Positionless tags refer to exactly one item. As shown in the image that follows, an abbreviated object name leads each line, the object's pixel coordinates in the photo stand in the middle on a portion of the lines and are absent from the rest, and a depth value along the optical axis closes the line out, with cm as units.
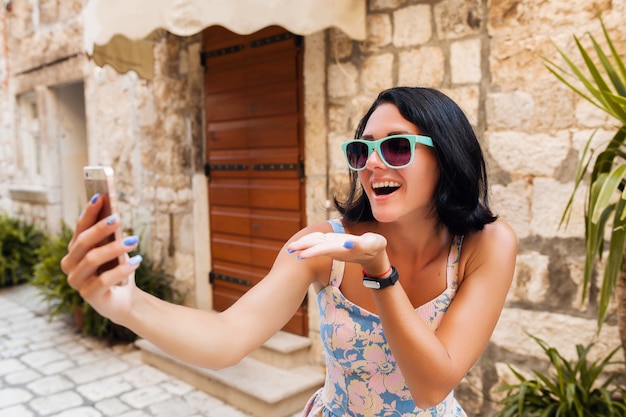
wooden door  426
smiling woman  114
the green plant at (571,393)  245
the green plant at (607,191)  199
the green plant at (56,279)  530
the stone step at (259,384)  367
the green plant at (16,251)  743
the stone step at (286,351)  411
